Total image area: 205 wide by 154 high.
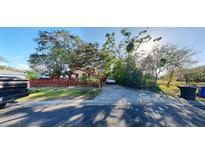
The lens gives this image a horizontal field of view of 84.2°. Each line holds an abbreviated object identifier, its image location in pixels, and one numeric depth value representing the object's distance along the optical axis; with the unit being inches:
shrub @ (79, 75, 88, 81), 357.3
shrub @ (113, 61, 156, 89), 339.5
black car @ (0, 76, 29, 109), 146.4
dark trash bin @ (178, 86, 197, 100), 246.1
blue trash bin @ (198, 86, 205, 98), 271.3
